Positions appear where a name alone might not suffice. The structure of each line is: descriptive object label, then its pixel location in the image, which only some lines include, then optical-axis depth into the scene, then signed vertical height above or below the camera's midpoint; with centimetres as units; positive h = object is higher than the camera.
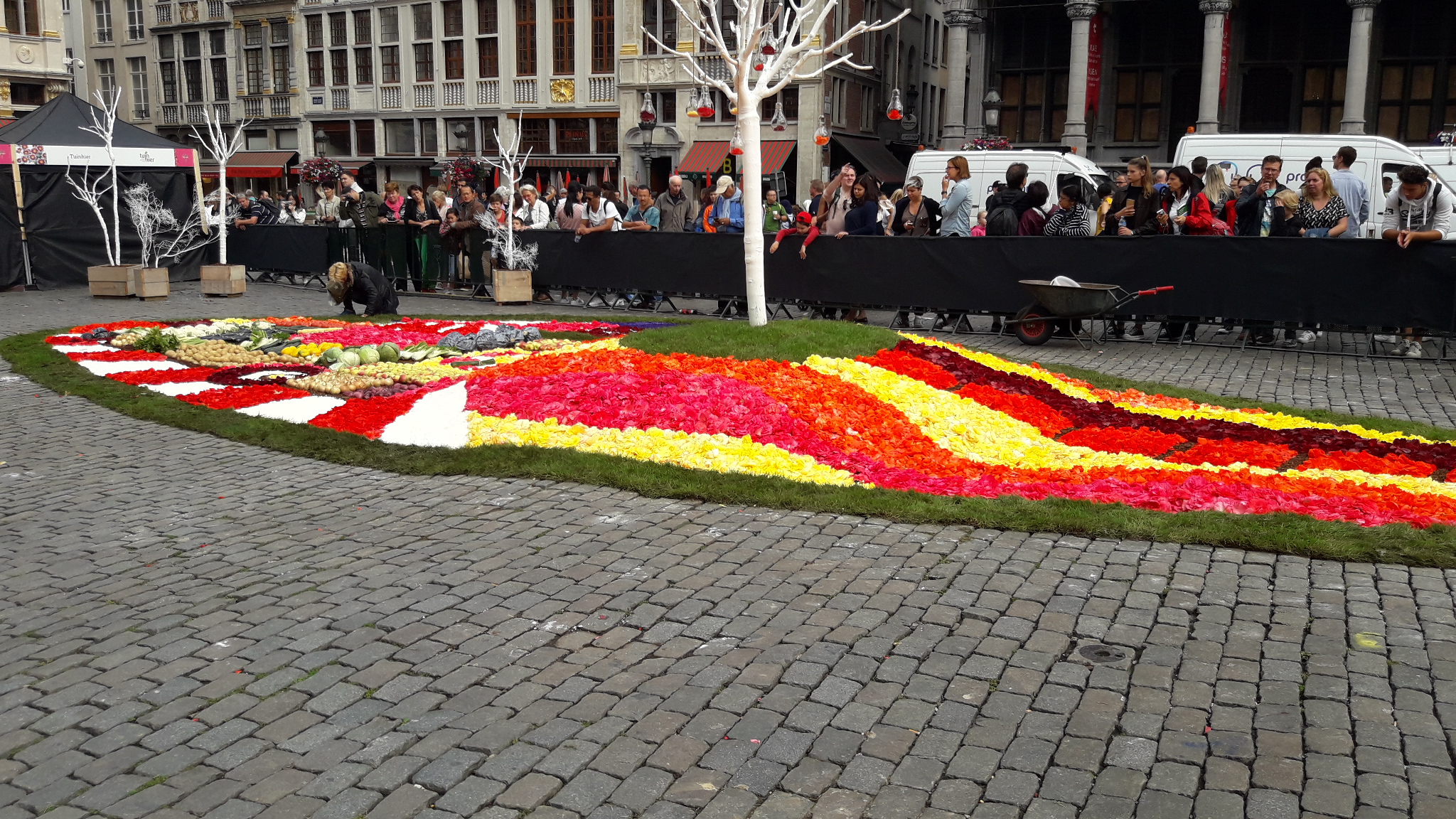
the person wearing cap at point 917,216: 1750 -8
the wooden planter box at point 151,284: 2281 -139
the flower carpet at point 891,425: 777 -167
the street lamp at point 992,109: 3841 +323
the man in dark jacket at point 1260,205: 1596 +9
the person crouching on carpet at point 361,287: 1720 -110
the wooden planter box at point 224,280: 2331 -135
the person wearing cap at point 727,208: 2041 +4
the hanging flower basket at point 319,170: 4358 +140
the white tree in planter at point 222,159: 2425 +97
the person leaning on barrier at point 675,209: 2156 +1
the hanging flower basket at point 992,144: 3120 +172
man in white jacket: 1381 +3
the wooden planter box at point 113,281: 2317 -136
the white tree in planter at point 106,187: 2341 +43
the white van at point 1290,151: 2105 +108
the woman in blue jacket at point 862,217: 1728 -9
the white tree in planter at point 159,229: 2473 -44
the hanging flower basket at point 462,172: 3334 +103
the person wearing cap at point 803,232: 1747 -32
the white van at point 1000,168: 2300 +80
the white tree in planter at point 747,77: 1191 +131
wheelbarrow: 1431 -110
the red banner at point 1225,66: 3846 +451
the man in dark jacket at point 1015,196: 1656 +19
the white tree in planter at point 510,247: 2110 -64
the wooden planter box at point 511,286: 2088 -129
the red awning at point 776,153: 4097 +189
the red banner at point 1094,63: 4031 +483
